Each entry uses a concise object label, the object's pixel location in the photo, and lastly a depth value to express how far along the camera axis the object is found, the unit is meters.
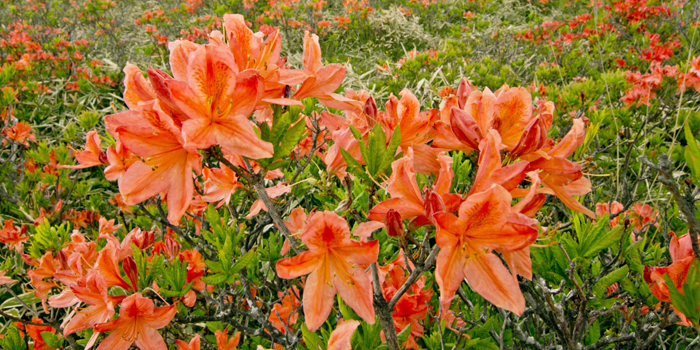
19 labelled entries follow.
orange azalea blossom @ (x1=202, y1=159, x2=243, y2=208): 0.52
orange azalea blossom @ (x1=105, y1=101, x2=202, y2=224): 0.35
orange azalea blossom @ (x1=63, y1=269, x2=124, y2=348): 0.44
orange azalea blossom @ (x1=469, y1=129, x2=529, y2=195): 0.33
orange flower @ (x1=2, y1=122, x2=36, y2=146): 1.21
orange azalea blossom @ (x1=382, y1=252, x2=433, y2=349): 0.47
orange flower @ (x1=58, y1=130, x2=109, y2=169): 0.53
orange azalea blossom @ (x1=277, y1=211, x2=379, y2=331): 0.36
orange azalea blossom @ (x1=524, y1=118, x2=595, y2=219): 0.37
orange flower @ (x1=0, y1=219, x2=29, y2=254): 0.84
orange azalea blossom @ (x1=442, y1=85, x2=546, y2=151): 0.38
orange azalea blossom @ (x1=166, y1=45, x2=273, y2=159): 0.35
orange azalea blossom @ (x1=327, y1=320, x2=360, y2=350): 0.40
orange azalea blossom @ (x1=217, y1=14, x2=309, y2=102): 0.38
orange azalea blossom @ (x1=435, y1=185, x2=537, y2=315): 0.32
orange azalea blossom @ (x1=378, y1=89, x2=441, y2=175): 0.39
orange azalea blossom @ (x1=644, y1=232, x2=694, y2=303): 0.39
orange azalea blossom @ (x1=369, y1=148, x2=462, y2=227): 0.34
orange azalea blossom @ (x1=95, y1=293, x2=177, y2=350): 0.44
